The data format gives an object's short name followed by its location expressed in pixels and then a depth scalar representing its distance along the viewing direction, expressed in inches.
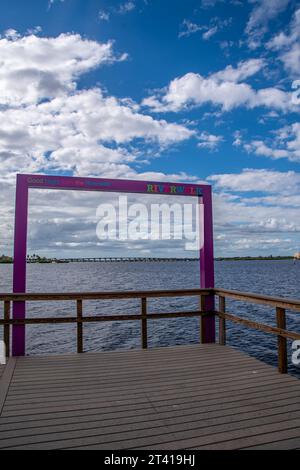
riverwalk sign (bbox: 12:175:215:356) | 251.3
